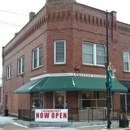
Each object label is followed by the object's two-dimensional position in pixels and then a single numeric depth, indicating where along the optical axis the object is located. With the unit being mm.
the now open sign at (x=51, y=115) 16312
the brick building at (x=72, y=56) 17875
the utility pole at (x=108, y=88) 14977
